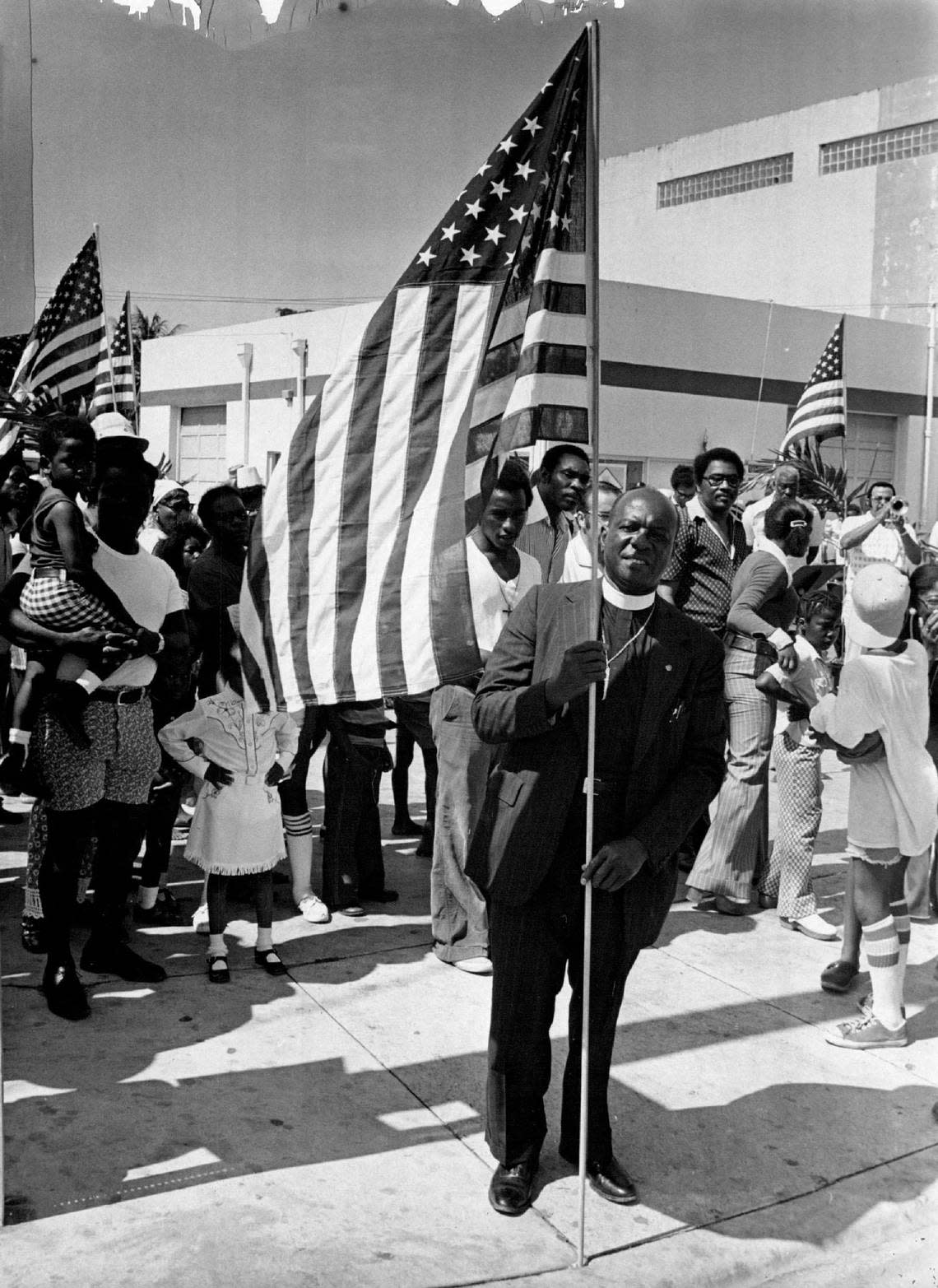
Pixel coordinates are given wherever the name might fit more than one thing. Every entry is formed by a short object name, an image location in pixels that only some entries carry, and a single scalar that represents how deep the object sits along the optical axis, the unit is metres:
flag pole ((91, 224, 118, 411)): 6.70
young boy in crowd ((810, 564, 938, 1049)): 4.36
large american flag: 3.43
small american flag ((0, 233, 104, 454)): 6.86
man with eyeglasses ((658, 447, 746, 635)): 5.97
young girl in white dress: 4.81
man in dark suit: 3.24
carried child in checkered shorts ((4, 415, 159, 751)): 4.35
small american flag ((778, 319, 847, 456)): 11.37
